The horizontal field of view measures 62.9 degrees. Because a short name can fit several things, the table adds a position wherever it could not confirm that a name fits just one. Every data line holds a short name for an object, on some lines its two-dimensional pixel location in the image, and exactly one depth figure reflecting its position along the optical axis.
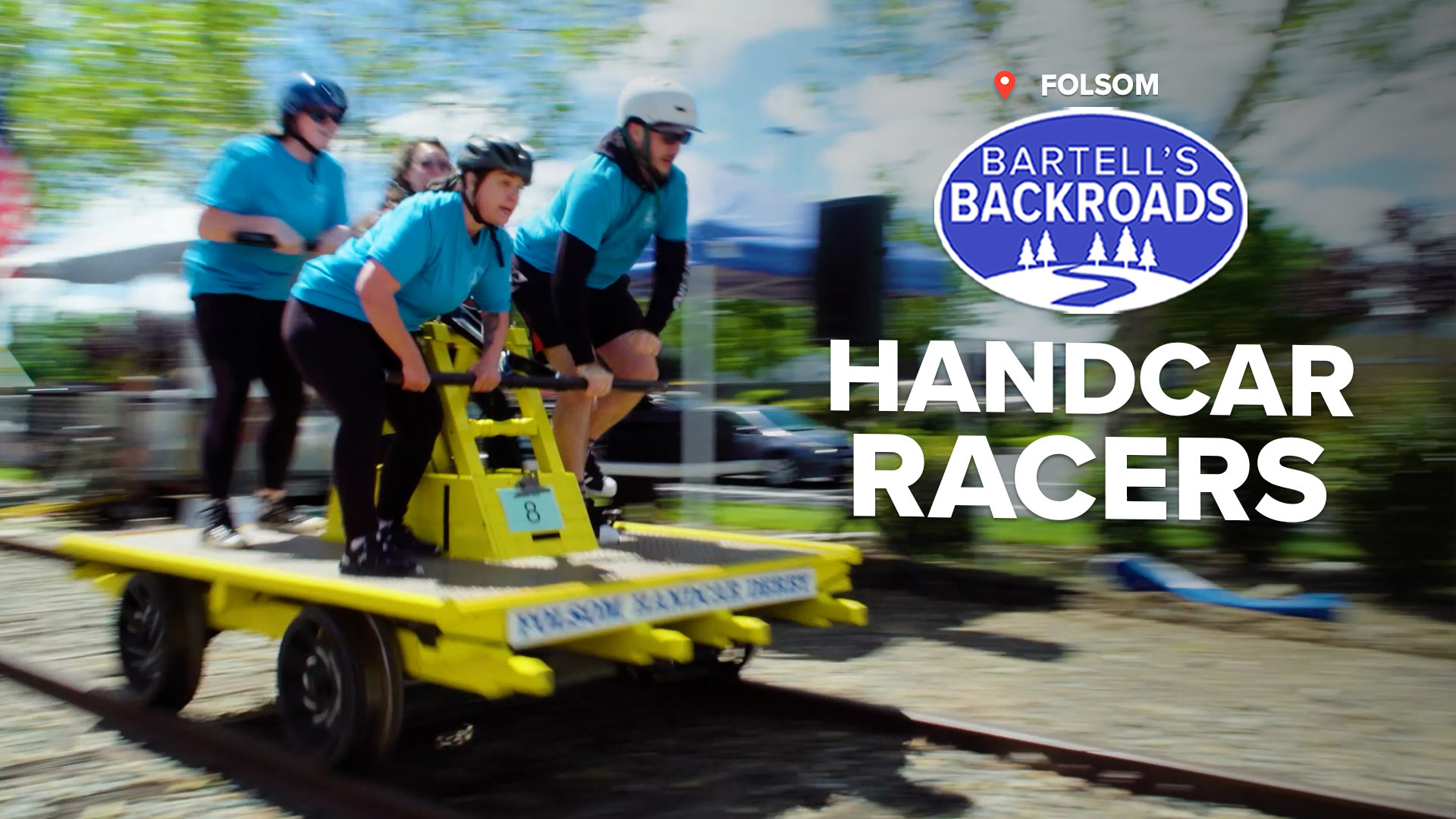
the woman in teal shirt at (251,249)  4.54
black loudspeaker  6.56
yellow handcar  3.15
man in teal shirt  4.44
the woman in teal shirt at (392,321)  3.63
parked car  9.24
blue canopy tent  8.59
